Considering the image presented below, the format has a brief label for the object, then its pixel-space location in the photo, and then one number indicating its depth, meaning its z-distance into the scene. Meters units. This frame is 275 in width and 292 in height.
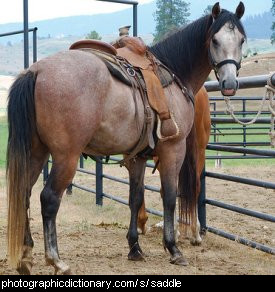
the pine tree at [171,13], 62.46
